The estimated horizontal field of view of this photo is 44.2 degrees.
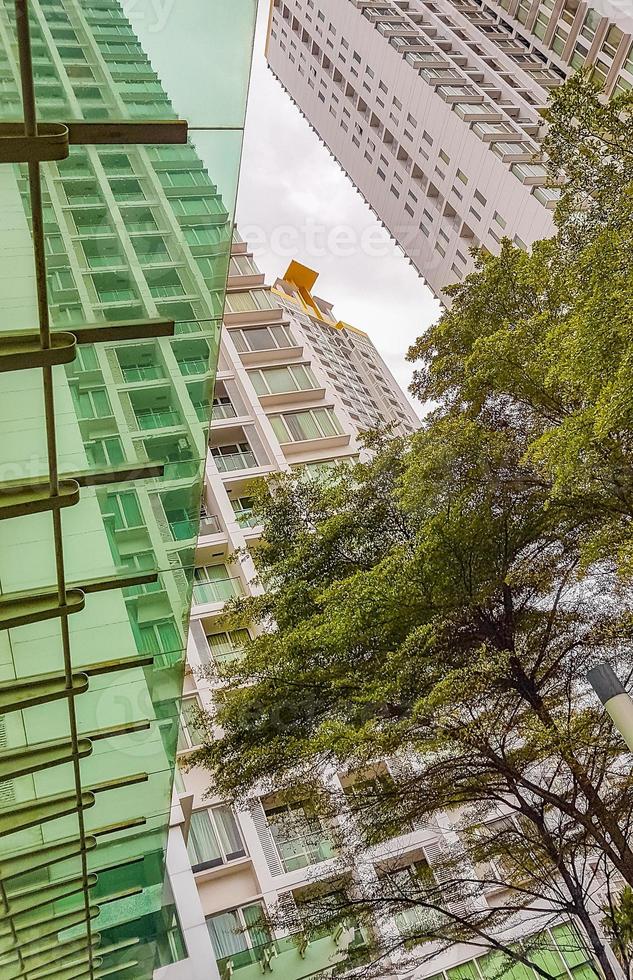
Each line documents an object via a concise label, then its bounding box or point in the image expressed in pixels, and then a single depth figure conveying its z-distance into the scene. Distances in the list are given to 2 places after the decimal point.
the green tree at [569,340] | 6.36
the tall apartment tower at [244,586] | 15.58
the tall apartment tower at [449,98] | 30.88
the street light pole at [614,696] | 4.89
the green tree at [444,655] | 8.18
